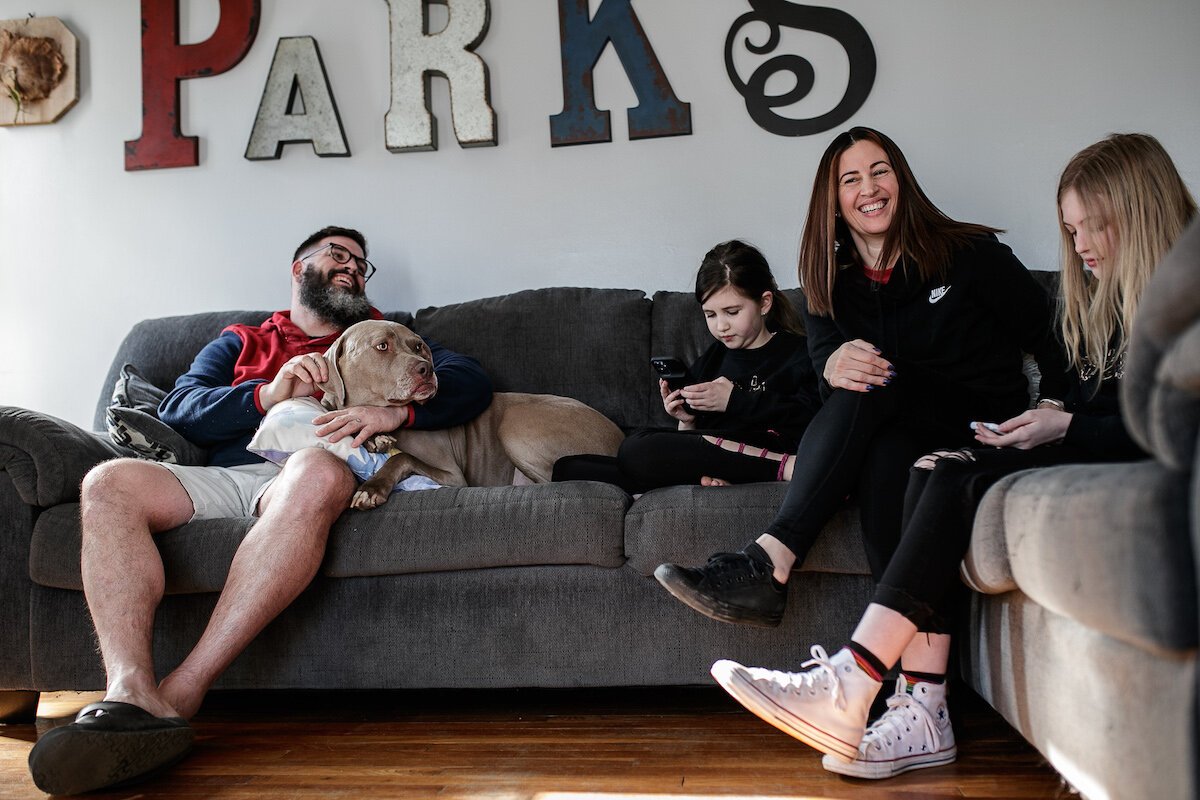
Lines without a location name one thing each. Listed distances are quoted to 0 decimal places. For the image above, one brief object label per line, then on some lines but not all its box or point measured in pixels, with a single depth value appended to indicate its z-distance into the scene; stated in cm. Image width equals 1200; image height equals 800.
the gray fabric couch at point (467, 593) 190
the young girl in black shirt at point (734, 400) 214
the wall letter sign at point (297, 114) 326
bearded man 156
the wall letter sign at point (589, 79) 308
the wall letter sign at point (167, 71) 333
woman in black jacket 173
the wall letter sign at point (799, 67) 298
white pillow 220
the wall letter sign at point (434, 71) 316
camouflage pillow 232
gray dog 240
